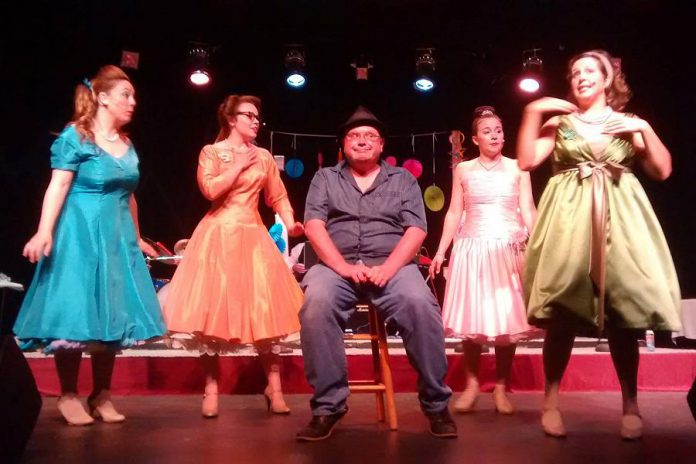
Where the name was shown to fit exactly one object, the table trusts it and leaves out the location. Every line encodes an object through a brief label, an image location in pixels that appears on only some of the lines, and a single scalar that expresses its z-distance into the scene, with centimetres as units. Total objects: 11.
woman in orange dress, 330
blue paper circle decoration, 827
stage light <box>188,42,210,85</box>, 680
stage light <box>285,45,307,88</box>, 706
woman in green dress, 270
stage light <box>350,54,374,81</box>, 725
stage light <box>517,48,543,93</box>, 690
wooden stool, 296
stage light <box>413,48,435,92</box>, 714
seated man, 276
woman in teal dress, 300
